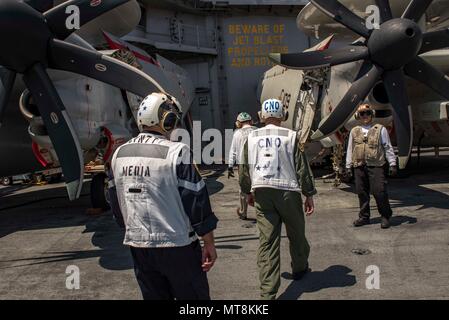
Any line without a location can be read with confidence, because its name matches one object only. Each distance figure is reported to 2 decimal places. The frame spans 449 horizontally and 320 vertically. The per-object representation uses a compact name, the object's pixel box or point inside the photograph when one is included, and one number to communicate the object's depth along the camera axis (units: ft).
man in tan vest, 20.89
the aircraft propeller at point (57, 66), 20.56
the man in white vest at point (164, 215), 8.95
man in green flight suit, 13.38
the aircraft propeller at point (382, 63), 25.76
